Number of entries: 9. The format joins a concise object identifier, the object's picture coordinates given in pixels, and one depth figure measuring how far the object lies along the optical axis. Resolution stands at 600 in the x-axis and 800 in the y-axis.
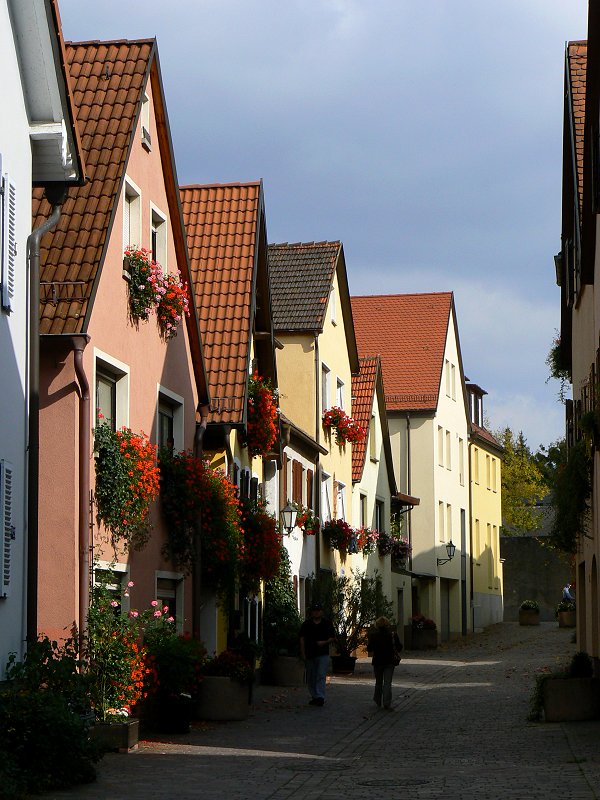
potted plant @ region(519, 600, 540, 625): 52.73
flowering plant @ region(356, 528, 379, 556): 35.44
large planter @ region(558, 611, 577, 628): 47.38
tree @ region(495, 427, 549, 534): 68.06
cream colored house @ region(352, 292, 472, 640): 46.94
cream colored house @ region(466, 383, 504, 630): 55.38
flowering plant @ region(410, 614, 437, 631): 42.69
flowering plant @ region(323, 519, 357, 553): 33.00
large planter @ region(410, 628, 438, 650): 42.56
